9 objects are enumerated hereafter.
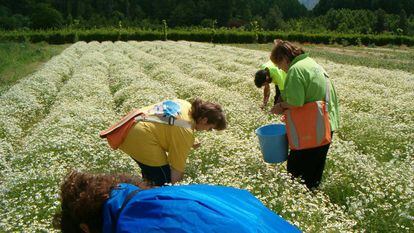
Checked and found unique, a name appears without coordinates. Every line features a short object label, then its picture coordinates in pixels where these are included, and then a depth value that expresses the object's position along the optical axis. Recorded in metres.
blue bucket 6.15
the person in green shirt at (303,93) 5.46
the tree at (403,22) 88.06
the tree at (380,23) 97.69
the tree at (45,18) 77.38
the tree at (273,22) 92.56
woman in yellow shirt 4.80
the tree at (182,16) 95.70
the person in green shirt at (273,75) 9.93
